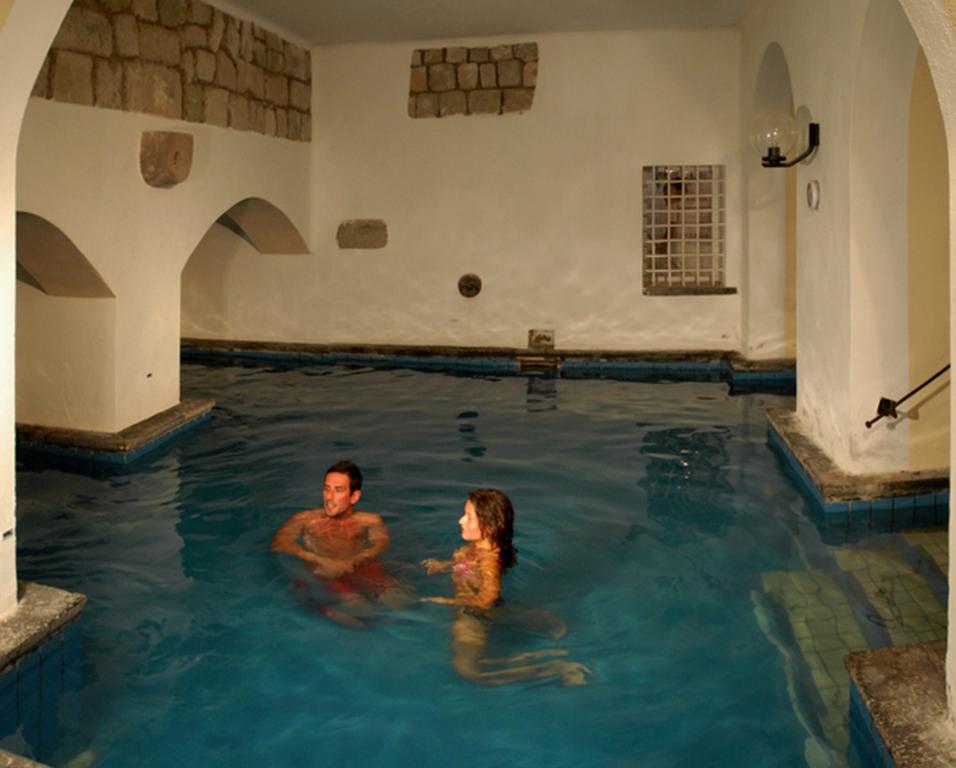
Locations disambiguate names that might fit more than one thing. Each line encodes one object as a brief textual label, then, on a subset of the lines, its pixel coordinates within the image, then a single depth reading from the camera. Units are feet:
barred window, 38.68
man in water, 17.28
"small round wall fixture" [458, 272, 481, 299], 40.22
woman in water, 14.94
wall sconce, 25.41
